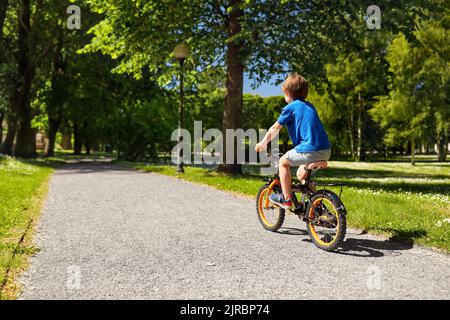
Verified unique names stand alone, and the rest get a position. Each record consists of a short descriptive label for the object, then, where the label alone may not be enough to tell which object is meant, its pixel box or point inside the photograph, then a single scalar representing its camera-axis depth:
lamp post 16.53
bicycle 5.50
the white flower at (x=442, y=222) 6.46
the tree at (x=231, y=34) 14.02
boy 5.81
